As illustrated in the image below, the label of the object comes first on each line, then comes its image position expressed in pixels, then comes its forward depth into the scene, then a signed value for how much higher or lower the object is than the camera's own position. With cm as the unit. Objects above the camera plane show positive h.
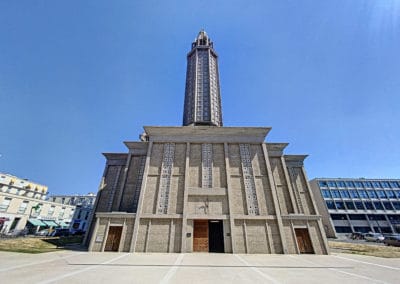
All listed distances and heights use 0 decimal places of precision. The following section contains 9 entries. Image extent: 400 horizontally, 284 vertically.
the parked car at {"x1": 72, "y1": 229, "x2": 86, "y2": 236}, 3364 -77
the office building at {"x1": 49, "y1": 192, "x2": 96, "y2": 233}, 4704 +776
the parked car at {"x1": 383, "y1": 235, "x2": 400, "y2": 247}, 2337 -112
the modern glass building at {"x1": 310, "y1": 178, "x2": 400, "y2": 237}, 4494 +692
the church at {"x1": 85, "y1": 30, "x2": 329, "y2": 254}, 1580 +317
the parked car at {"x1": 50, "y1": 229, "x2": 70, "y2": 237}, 3056 -75
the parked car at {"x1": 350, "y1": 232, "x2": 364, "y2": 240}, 3742 -91
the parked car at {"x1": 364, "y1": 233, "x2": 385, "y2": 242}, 3058 -95
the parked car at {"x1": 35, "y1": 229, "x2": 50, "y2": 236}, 3165 -81
